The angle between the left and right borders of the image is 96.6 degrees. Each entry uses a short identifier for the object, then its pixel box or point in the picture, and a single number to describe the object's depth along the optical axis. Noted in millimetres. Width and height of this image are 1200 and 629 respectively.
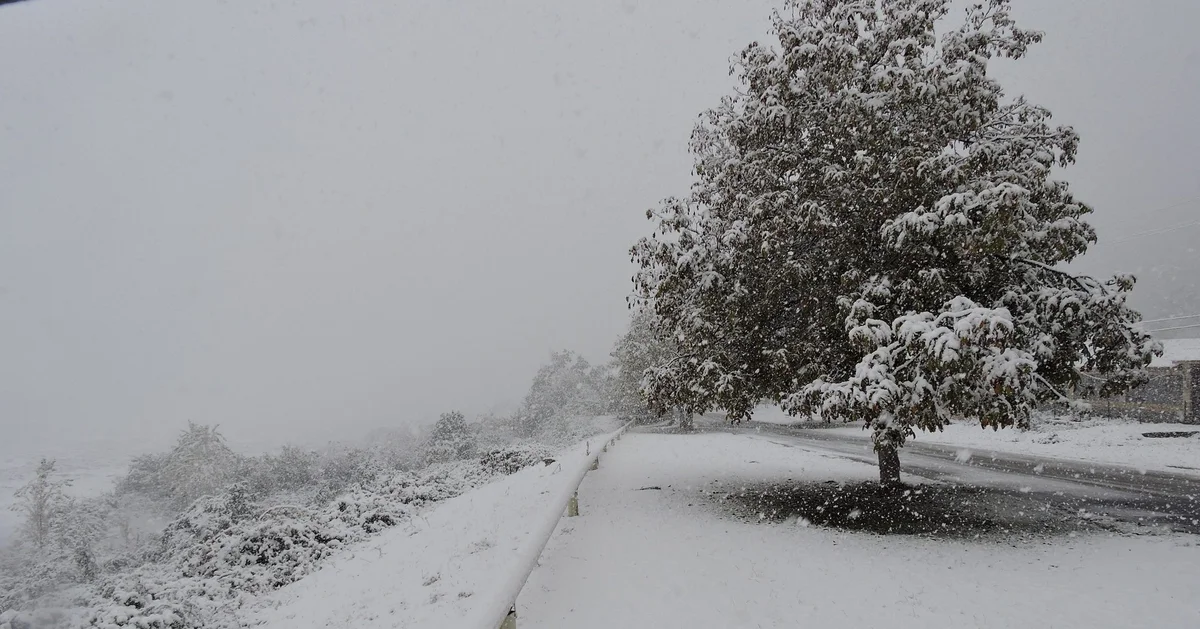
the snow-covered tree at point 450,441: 37500
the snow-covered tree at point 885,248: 7375
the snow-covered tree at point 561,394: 58438
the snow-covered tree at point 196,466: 38438
